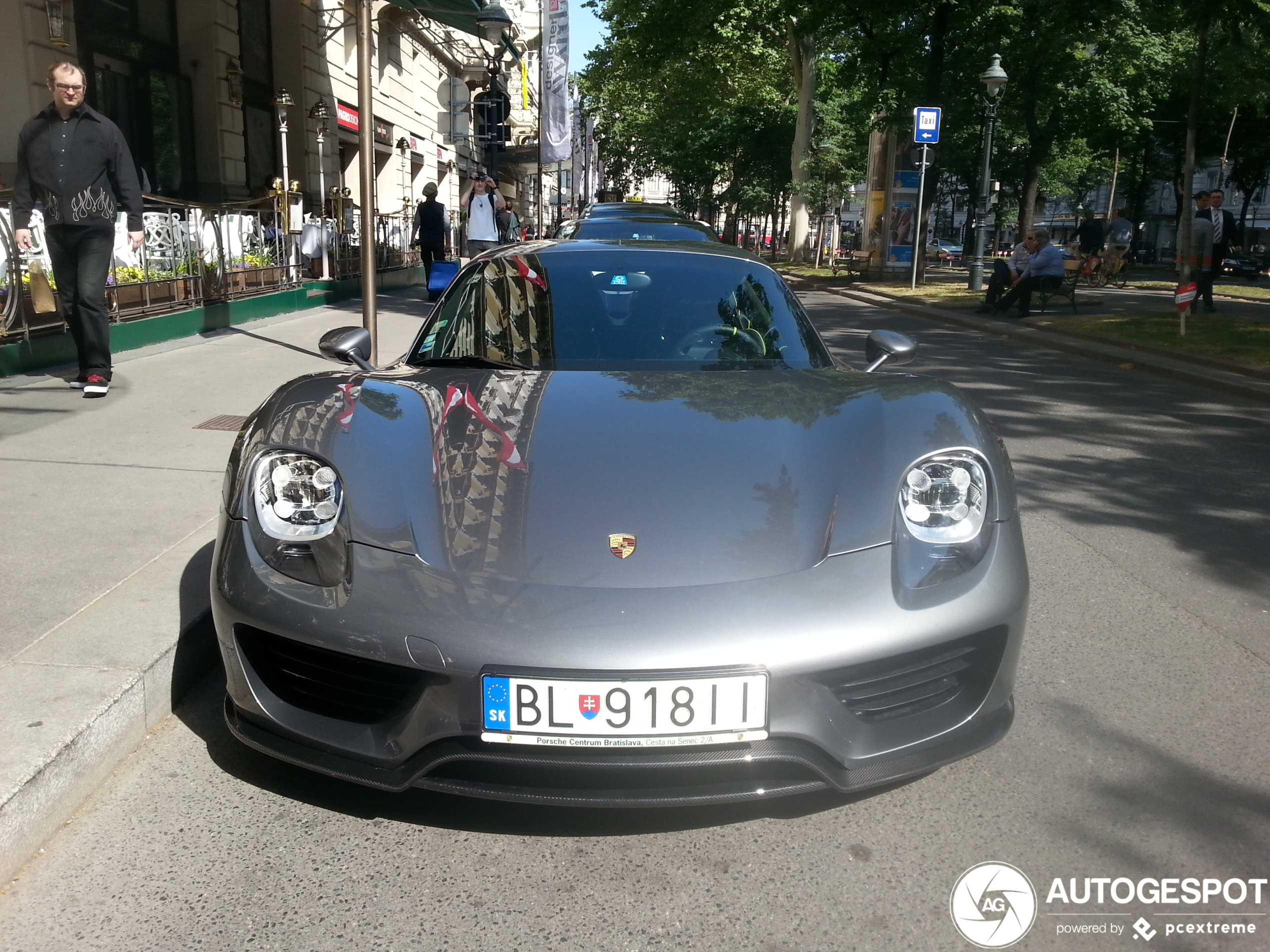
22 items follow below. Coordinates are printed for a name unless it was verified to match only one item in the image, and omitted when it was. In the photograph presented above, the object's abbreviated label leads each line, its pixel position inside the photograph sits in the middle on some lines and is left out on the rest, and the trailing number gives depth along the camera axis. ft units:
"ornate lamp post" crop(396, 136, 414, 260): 92.14
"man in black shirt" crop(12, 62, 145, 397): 21.90
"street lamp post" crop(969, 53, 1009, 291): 64.39
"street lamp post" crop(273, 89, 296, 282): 47.47
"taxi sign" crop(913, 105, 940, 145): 66.85
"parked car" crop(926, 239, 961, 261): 172.76
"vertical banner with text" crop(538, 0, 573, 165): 101.09
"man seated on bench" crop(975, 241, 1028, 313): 55.83
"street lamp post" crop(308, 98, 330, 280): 67.26
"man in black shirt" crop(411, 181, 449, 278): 55.11
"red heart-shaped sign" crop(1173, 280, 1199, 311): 39.27
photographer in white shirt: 51.34
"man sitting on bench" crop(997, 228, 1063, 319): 53.01
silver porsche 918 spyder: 7.23
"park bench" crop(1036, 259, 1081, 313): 53.83
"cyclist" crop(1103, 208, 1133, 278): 84.38
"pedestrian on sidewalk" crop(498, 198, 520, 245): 71.72
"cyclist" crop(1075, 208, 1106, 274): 82.53
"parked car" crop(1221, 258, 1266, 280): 140.26
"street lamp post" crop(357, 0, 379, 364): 27.50
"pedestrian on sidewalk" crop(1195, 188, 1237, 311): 48.03
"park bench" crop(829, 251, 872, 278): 95.34
